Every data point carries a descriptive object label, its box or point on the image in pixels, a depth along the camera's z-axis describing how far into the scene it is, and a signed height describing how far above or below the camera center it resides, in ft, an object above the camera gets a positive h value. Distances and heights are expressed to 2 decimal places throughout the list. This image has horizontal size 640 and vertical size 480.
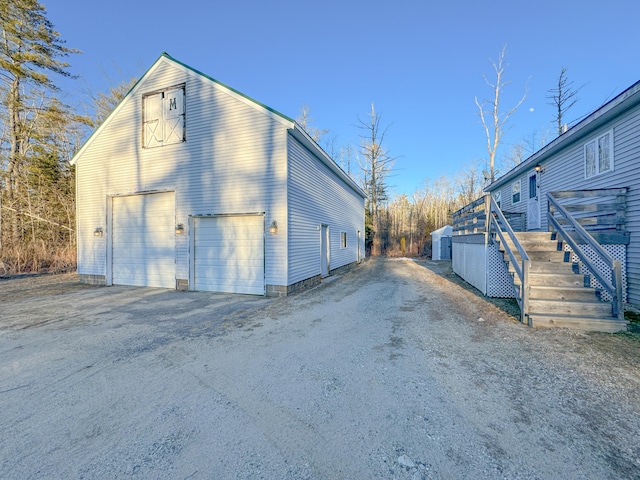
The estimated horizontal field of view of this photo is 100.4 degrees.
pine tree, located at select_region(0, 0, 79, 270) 41.60 +23.74
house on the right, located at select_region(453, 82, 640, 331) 14.21 +0.51
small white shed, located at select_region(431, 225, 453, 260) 62.95 -0.60
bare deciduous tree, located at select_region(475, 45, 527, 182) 56.36 +29.10
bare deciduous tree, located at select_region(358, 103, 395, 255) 75.92 +20.62
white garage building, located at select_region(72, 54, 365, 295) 24.08 +4.81
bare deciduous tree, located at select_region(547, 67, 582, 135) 54.80 +29.94
